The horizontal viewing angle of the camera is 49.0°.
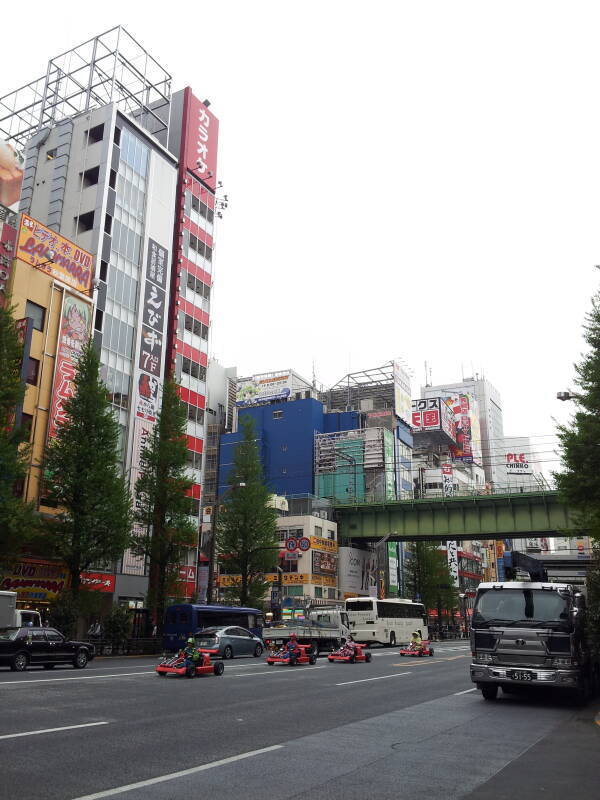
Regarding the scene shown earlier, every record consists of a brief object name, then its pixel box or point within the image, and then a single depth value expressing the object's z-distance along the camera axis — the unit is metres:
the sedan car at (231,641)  27.80
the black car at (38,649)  19.97
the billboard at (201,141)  56.75
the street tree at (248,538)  44.59
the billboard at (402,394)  94.88
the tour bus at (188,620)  32.78
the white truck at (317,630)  33.34
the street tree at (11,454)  26.95
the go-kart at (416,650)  33.25
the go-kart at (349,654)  27.08
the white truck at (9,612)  26.47
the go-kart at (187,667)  18.67
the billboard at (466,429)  121.25
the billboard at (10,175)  44.53
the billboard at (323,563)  66.06
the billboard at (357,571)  69.19
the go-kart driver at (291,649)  24.95
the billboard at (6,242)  36.22
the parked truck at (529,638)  13.63
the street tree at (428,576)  71.19
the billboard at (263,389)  97.62
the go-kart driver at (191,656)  18.72
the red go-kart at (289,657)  24.75
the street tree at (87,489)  30.61
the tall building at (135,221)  45.25
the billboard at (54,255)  37.62
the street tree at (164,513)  36.19
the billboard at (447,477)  101.43
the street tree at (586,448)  19.03
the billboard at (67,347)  36.75
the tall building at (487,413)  167.12
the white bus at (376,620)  43.94
